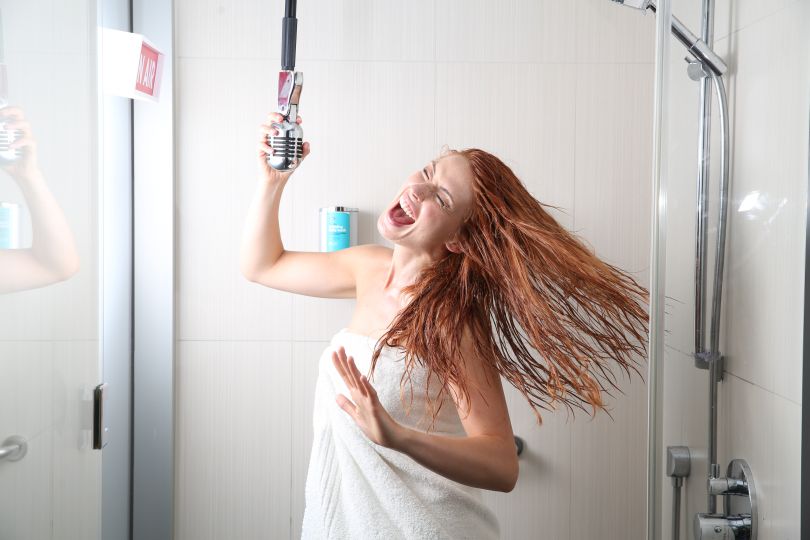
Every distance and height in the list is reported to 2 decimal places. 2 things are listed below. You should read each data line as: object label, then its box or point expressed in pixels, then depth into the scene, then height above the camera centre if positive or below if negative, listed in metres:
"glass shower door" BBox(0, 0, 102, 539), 0.96 -0.01
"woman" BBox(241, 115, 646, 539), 1.30 -0.14
